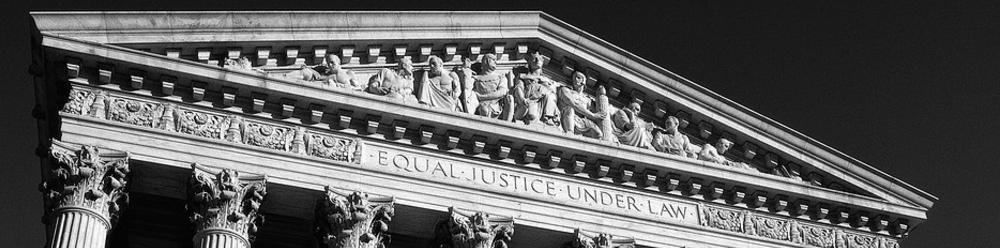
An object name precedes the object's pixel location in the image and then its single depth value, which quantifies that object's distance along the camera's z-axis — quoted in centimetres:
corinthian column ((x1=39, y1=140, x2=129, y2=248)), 3033
